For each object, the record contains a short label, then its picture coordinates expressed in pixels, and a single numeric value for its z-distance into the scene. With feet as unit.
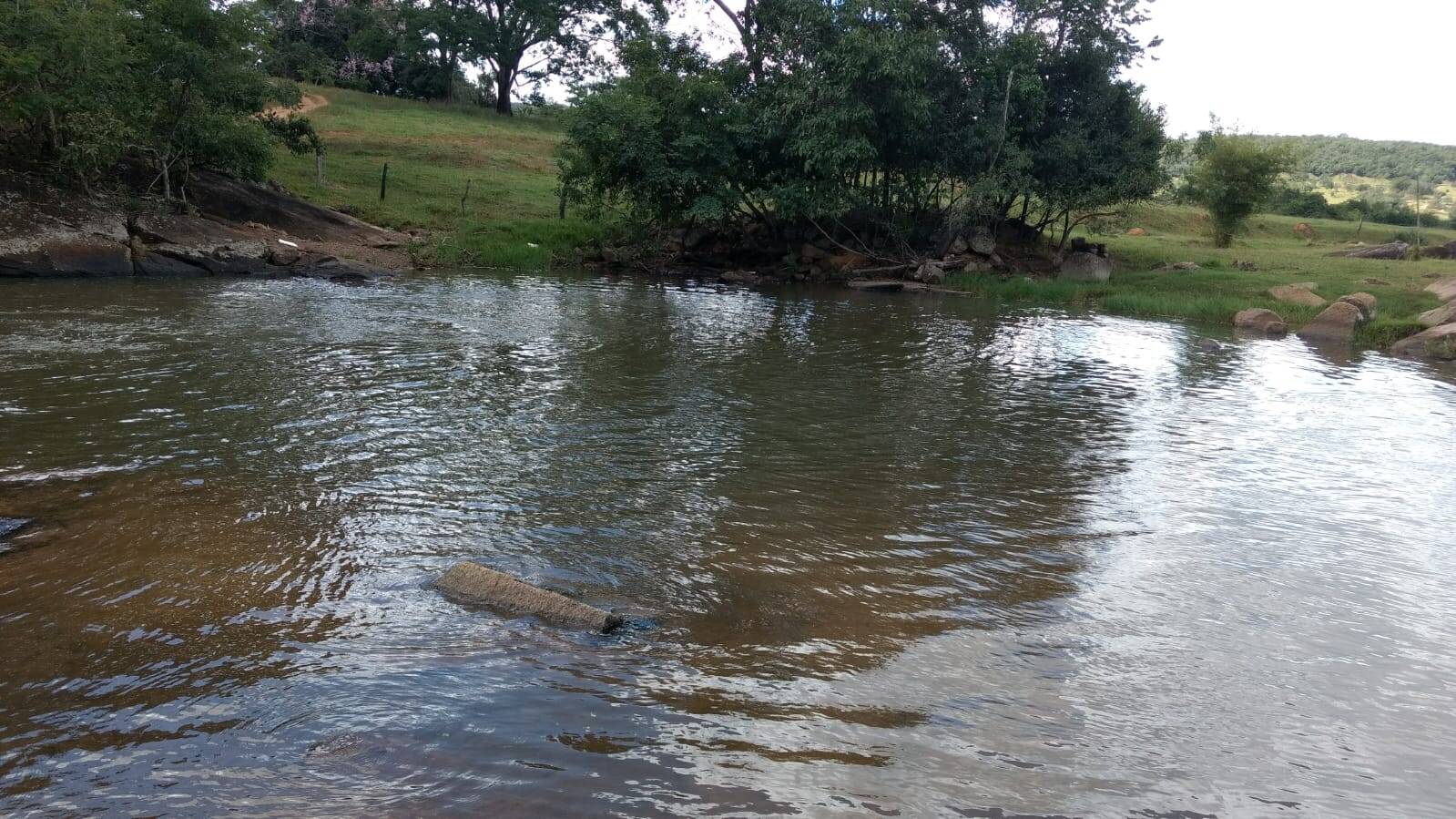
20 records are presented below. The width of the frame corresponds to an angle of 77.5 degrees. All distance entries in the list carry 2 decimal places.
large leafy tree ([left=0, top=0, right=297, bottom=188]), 70.03
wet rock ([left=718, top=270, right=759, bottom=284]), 99.14
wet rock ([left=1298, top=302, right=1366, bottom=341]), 68.85
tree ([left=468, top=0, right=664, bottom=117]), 177.06
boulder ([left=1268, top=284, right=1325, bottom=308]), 75.41
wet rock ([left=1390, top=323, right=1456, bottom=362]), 61.46
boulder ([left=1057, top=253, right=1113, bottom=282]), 98.47
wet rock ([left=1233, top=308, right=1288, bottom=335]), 71.00
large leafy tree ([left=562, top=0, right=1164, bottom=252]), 88.69
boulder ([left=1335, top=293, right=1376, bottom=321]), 70.10
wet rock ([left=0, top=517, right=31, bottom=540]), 20.90
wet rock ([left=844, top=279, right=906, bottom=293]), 94.02
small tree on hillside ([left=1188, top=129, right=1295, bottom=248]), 116.06
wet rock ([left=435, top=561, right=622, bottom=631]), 17.76
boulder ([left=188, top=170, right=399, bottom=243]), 86.79
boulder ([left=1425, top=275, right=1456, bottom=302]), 71.30
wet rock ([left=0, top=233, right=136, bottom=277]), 67.41
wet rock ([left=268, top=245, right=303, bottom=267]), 80.53
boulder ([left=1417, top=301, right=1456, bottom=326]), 65.57
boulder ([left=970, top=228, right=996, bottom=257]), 102.17
